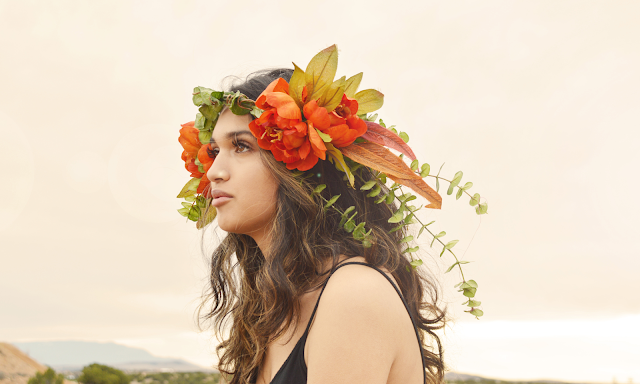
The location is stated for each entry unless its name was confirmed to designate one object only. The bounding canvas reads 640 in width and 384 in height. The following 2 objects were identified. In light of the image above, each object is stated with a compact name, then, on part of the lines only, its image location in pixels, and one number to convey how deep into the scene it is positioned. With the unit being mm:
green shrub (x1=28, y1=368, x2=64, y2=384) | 5312
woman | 1973
